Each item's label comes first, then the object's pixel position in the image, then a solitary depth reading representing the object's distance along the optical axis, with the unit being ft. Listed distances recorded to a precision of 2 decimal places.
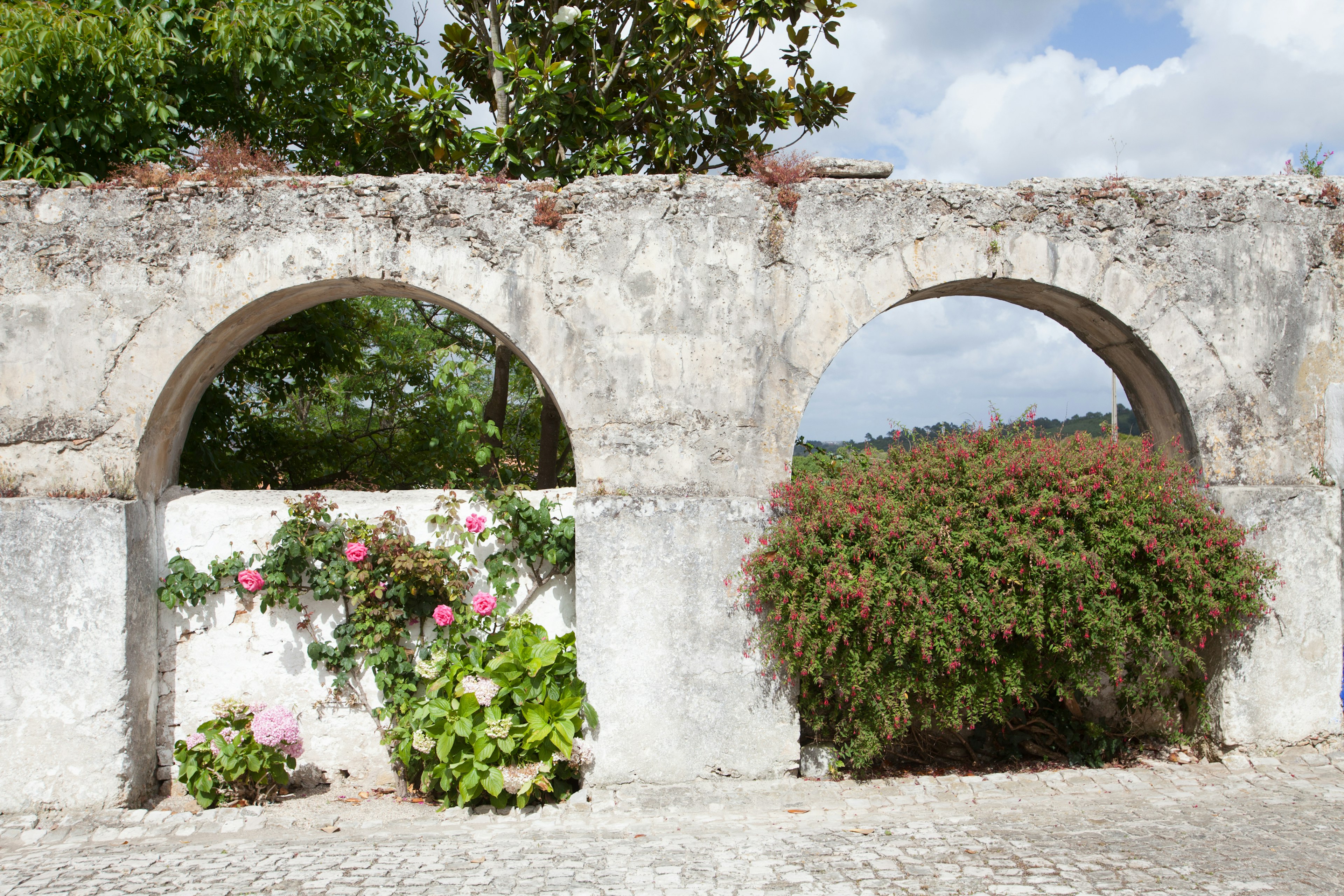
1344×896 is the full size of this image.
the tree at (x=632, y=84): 22.68
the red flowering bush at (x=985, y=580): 15.10
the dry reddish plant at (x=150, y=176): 16.26
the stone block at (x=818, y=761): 16.57
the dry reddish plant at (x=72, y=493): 15.84
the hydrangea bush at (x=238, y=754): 15.87
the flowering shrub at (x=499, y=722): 15.37
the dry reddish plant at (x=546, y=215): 16.30
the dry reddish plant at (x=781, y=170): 16.65
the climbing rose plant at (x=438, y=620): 15.69
